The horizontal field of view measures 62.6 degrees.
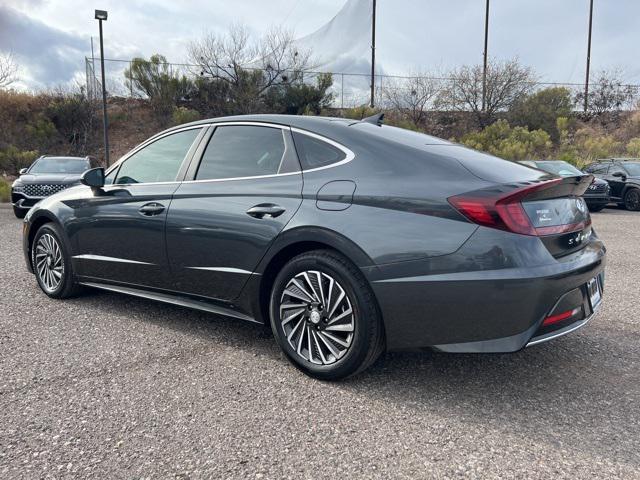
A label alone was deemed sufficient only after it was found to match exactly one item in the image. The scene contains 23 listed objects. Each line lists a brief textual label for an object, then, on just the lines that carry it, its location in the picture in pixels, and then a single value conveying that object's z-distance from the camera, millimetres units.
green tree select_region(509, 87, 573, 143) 28922
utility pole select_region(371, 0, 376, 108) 30203
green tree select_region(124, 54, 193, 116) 27656
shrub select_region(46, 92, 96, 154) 26639
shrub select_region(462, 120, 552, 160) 24531
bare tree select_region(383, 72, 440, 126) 30344
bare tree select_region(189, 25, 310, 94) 27594
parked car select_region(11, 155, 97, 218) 11047
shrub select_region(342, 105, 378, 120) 26312
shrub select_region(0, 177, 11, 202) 15336
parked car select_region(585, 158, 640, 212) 14453
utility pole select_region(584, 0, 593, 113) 33012
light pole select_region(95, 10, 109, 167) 17891
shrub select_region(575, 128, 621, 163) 24125
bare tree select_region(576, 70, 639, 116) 32562
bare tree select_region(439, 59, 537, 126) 29516
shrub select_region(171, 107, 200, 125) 25734
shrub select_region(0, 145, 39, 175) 21609
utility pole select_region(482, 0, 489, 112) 29516
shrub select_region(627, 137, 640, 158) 24241
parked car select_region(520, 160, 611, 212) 13828
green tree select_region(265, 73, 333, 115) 27266
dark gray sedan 2605
